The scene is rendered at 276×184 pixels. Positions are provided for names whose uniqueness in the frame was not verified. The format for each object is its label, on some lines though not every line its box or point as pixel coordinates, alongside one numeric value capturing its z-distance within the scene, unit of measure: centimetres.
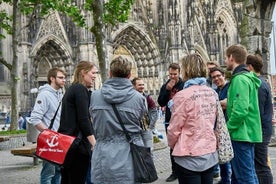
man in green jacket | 409
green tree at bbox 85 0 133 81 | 1114
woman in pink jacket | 349
